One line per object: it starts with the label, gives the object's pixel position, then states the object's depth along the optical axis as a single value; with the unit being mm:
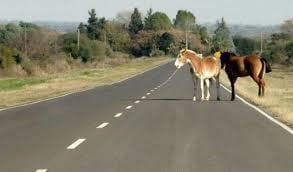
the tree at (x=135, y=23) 189750
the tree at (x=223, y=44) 185450
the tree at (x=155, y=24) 192625
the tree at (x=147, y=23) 191875
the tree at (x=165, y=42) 168750
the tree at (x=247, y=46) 183650
